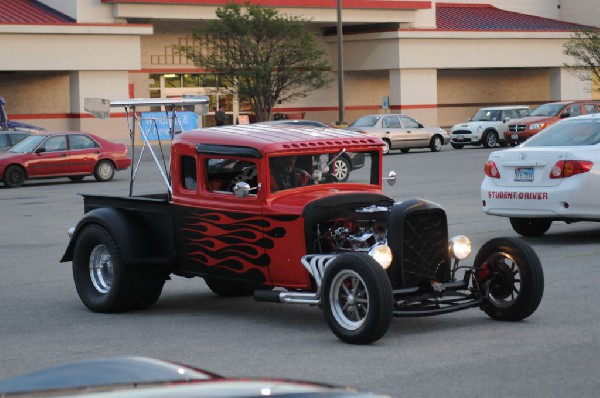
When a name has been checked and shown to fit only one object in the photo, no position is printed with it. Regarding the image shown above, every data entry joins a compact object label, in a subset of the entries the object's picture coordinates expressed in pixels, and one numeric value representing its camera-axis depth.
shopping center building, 49.66
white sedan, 15.09
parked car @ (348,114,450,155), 43.84
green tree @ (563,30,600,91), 56.91
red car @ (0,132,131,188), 30.84
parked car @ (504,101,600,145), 43.44
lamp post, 48.59
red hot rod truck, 9.61
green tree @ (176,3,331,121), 49.16
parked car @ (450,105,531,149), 46.34
